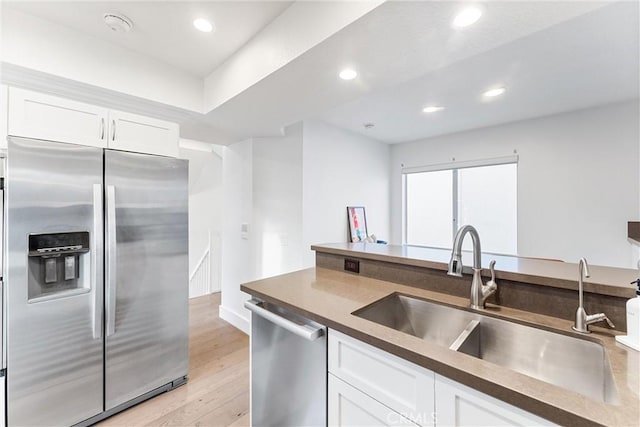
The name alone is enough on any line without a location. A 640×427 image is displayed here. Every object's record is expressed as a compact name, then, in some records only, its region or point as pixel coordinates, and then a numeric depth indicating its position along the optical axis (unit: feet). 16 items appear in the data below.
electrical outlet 6.09
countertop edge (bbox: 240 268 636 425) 1.99
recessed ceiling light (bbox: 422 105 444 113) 10.32
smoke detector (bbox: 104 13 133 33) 5.57
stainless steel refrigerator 4.95
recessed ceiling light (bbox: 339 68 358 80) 5.59
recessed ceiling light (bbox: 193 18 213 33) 5.74
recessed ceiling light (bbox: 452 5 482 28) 3.91
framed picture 12.60
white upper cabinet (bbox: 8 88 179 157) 5.00
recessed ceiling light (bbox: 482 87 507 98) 8.74
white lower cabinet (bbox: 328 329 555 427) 2.44
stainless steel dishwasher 3.89
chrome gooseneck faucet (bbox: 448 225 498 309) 3.89
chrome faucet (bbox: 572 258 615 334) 3.12
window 12.64
